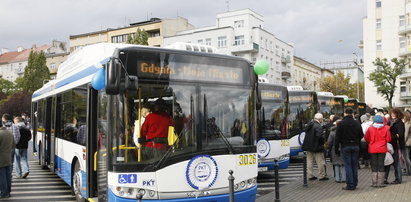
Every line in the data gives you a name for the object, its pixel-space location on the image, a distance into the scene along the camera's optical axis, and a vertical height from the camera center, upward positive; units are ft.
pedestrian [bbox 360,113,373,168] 42.75 -3.61
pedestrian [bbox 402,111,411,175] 40.09 -2.20
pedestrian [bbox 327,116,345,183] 37.99 -4.47
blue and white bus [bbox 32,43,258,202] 20.98 -0.73
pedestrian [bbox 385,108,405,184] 36.68 -2.47
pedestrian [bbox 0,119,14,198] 33.04 -3.32
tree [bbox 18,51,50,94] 227.20 +21.92
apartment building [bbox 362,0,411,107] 180.45 +32.16
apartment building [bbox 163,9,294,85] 196.24 +35.52
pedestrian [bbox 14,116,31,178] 41.60 -3.10
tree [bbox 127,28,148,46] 147.13 +25.56
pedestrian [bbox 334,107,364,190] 33.35 -2.25
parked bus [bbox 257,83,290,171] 42.96 -1.68
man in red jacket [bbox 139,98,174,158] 21.09 -0.83
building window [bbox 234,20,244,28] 200.15 +40.87
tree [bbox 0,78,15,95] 278.91 +19.00
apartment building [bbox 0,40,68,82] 283.79 +40.96
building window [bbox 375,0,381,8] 200.15 +48.87
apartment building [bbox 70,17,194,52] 220.84 +44.10
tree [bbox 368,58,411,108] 145.57 +11.75
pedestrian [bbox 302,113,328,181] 38.83 -2.77
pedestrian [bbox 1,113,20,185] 37.96 -0.93
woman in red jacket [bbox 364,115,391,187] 33.60 -2.29
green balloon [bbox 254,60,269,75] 25.34 +2.62
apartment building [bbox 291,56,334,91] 261.03 +25.25
